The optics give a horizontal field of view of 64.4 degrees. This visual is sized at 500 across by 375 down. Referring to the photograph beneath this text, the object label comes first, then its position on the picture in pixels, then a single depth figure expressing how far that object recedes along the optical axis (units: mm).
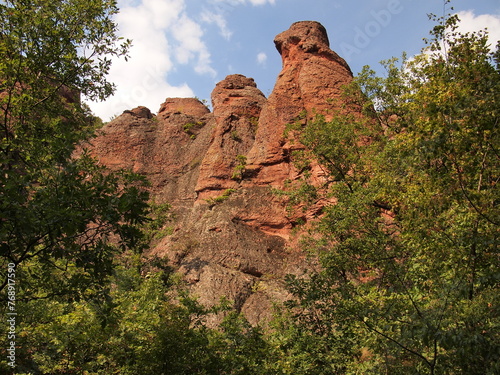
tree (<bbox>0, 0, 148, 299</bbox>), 5109
